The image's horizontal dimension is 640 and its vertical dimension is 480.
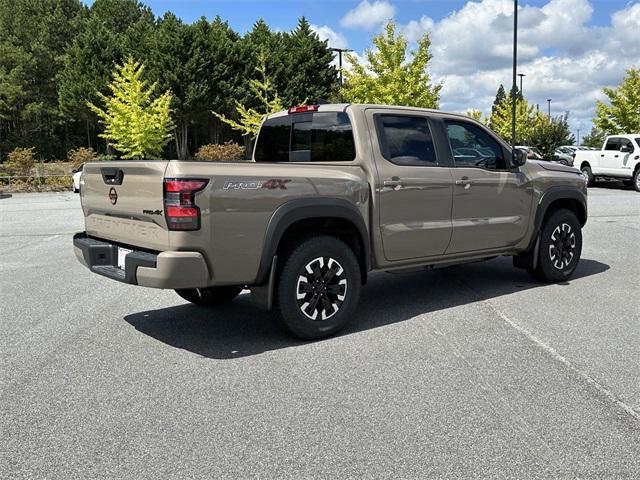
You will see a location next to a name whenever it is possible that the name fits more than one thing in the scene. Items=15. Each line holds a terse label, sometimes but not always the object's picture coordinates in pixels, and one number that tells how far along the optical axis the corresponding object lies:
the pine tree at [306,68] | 45.84
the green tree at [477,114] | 58.16
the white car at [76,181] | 25.58
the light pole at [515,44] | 28.77
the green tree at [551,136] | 47.31
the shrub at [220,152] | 38.09
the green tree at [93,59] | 43.84
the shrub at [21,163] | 30.08
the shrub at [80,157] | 33.84
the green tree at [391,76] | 31.52
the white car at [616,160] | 21.34
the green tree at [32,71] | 49.12
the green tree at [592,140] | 57.96
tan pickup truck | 4.14
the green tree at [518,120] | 61.31
